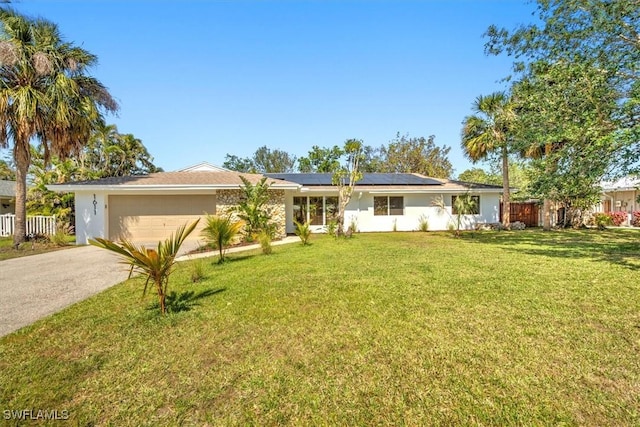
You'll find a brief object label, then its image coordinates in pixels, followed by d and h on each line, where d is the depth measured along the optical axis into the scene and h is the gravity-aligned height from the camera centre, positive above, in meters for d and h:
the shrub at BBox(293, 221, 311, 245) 12.12 -0.80
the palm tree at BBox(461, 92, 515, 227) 18.62 +4.91
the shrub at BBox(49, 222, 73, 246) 13.02 -0.89
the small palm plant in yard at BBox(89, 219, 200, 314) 4.12 -0.59
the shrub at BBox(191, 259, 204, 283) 6.85 -1.36
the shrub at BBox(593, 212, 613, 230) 20.17 -0.91
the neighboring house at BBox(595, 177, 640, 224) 24.64 +0.68
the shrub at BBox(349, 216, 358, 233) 18.47 -0.66
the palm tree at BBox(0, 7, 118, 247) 11.12 +4.78
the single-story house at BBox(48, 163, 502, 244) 14.20 +0.63
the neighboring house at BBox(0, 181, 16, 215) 21.97 +1.46
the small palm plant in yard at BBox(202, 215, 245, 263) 8.37 -0.44
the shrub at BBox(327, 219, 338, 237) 16.01 -0.94
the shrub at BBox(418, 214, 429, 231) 18.88 -0.70
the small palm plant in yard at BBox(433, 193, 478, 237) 18.23 +0.21
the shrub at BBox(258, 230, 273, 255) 10.18 -1.04
